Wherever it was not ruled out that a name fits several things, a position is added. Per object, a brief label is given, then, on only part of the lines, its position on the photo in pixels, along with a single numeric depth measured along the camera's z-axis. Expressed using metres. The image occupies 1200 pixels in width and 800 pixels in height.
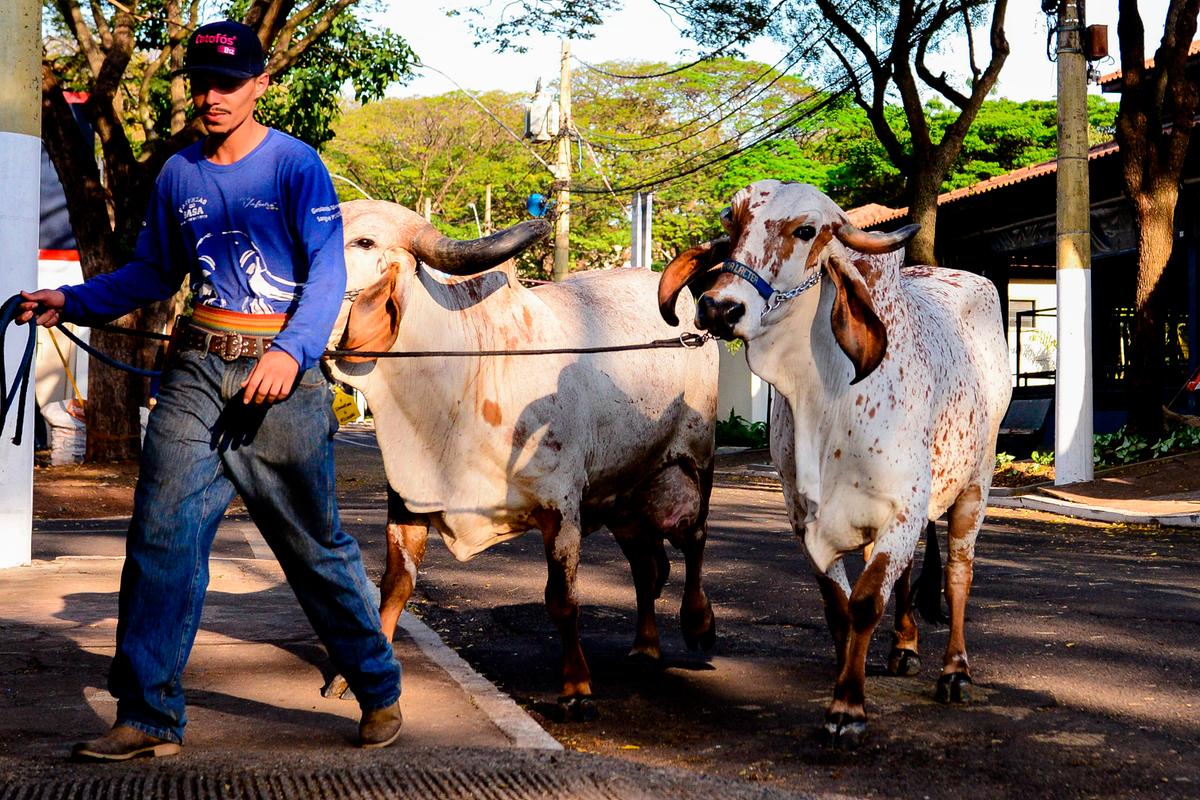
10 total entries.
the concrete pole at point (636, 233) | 33.90
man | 4.32
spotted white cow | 5.32
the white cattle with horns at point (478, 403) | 5.59
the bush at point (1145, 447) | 19.61
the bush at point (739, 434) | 31.64
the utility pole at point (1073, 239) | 17.70
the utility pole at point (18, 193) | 8.91
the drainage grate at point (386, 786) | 3.97
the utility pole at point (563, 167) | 29.66
